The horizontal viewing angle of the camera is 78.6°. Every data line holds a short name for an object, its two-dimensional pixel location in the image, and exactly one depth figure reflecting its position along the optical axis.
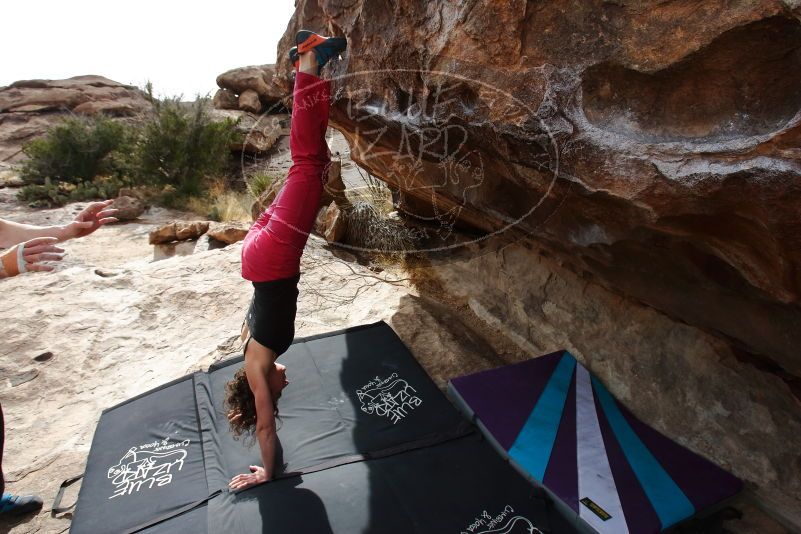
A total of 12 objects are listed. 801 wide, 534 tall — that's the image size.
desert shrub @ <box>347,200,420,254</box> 5.17
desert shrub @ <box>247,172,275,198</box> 7.71
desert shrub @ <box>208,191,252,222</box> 7.80
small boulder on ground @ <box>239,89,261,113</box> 11.96
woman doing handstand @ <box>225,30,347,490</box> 2.12
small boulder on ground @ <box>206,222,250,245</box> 6.02
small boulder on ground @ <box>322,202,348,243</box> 5.49
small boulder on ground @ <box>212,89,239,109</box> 12.12
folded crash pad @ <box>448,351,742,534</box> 2.17
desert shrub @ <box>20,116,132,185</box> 9.84
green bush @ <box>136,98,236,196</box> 9.55
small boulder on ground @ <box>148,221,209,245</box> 6.56
